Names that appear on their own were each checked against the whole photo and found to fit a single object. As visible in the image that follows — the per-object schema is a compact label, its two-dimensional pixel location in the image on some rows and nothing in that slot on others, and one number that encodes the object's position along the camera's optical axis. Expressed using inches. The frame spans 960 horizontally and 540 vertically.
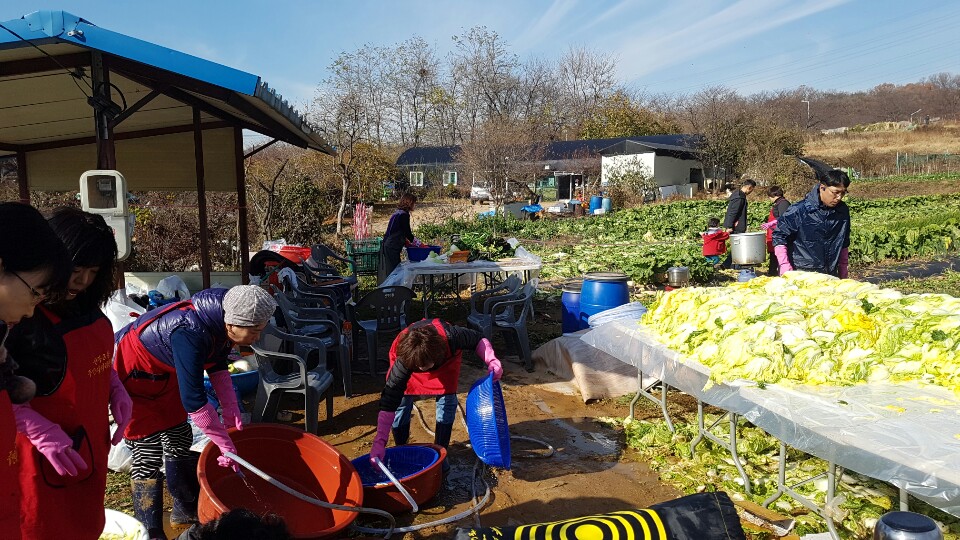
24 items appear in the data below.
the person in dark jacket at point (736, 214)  446.3
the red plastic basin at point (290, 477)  123.9
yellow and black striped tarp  100.0
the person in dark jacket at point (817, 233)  201.5
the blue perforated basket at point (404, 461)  153.3
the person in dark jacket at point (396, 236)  353.7
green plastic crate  462.3
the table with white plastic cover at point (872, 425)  96.0
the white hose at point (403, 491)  132.3
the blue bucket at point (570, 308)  276.4
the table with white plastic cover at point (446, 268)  304.3
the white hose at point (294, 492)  106.1
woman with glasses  58.4
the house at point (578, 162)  1342.3
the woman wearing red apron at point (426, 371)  145.7
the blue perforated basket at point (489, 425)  146.5
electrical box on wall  200.5
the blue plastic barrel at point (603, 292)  261.7
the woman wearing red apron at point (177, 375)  114.2
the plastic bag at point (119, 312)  205.9
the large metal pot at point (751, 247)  430.0
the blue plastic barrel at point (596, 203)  1072.8
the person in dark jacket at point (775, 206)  360.5
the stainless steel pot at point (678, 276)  365.7
